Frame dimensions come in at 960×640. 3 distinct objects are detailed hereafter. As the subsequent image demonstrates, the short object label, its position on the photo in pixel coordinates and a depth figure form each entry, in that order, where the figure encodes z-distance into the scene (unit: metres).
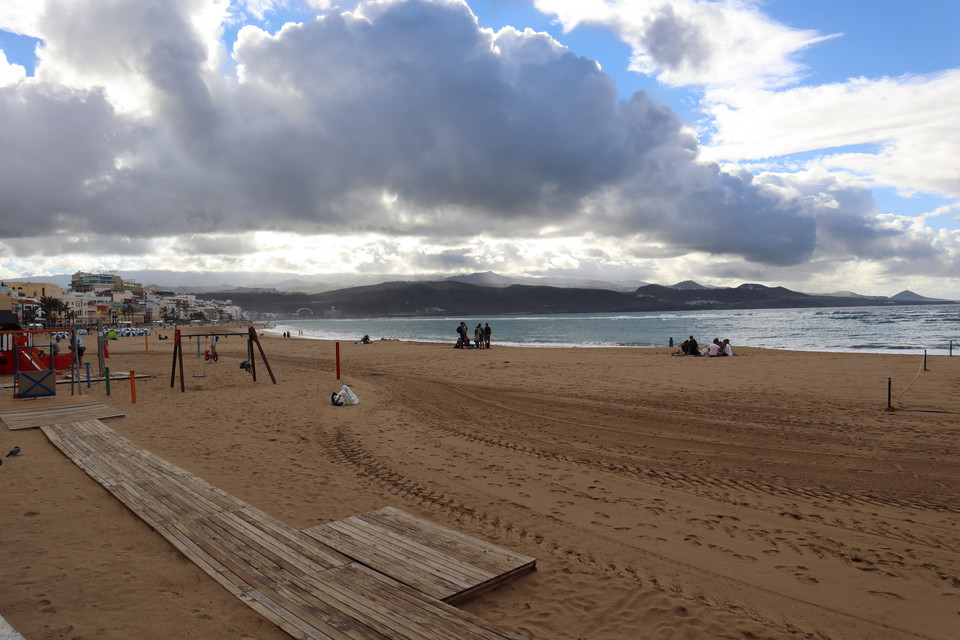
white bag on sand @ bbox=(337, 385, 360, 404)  12.64
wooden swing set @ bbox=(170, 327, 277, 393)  15.31
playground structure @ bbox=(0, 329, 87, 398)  12.87
